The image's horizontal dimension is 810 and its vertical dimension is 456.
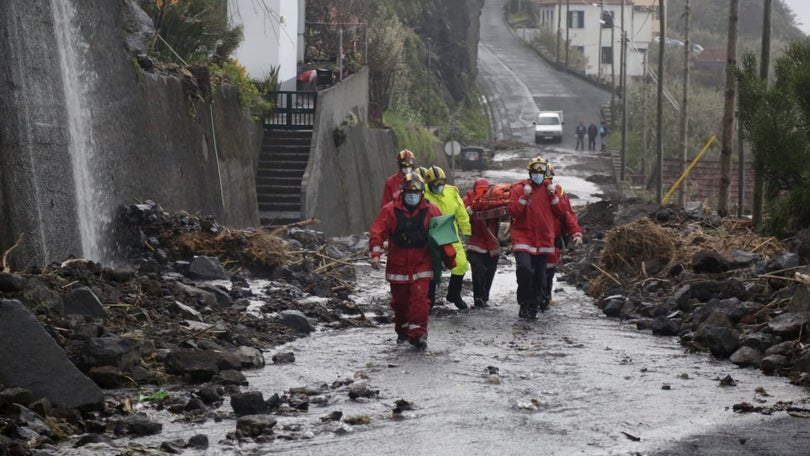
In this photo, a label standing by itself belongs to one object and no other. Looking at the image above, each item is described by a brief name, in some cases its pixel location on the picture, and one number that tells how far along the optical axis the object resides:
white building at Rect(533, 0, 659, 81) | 119.75
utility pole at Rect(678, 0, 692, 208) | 42.98
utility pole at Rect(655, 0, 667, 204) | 42.66
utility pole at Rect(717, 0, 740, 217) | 30.91
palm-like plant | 25.48
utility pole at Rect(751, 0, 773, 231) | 23.95
